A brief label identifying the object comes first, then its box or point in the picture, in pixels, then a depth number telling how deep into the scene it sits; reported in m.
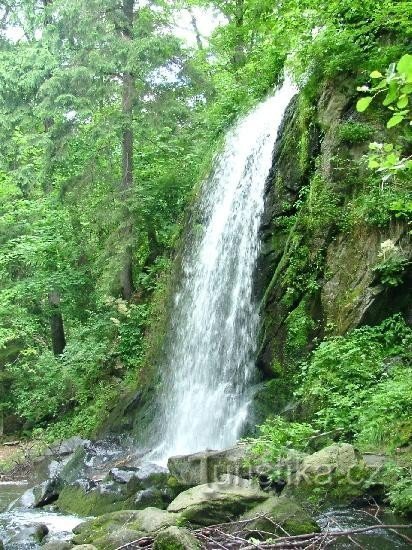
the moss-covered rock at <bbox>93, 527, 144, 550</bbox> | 5.16
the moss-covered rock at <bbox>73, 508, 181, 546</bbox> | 5.38
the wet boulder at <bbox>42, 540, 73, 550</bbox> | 5.59
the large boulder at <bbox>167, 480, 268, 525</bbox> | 5.39
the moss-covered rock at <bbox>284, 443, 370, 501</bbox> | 5.51
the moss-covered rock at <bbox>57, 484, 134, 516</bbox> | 7.70
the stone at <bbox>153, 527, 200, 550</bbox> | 4.40
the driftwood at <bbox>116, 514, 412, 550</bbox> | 4.32
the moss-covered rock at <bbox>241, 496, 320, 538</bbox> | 4.84
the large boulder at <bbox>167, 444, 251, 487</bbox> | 6.63
